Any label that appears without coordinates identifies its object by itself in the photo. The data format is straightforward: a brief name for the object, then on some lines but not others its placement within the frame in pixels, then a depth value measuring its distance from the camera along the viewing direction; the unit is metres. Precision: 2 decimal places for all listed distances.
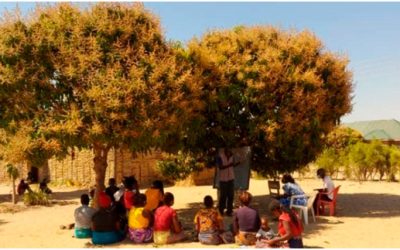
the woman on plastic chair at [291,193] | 12.09
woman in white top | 13.32
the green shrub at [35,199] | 18.17
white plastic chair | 12.01
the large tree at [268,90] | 12.74
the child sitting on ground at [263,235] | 8.18
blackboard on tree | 14.15
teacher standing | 13.12
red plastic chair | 13.41
